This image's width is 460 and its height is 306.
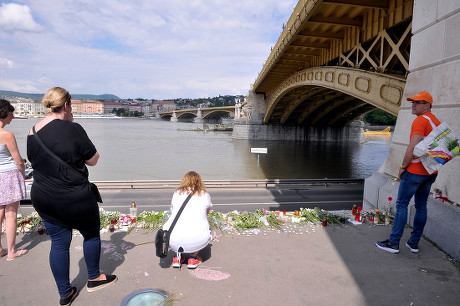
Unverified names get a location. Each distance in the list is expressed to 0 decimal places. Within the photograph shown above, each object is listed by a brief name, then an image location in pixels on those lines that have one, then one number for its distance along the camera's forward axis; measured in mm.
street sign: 14716
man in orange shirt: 3361
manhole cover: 2619
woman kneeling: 3141
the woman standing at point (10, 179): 3143
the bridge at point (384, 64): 4074
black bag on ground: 3096
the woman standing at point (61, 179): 2393
